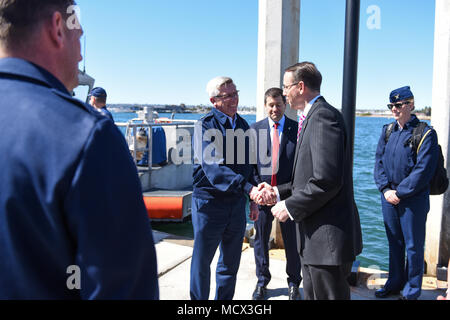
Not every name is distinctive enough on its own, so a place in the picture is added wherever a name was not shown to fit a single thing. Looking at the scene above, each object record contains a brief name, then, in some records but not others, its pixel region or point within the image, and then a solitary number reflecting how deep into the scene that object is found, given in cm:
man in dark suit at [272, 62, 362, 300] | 230
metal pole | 321
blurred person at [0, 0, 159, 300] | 82
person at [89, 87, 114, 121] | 584
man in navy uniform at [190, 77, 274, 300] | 314
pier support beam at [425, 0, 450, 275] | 429
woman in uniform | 349
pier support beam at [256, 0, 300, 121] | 470
